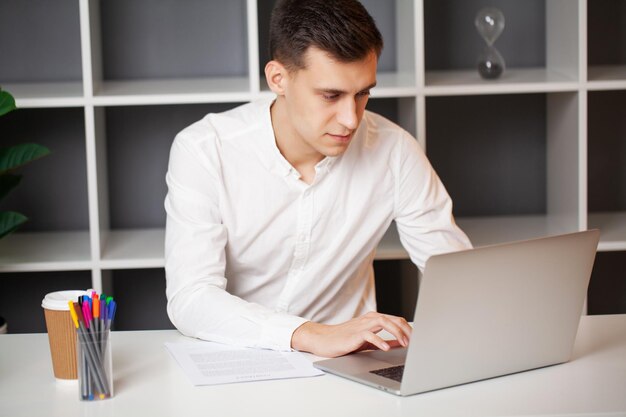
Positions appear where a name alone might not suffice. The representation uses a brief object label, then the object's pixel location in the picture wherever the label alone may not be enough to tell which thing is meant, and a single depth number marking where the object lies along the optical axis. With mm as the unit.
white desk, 1887
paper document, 1998
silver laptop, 1895
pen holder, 1931
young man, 2298
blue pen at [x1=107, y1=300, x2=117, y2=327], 1953
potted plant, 2752
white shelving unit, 2828
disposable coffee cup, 1988
